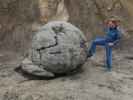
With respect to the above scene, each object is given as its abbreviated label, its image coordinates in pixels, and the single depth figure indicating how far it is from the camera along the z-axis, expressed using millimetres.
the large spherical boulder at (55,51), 3865
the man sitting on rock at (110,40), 4164
